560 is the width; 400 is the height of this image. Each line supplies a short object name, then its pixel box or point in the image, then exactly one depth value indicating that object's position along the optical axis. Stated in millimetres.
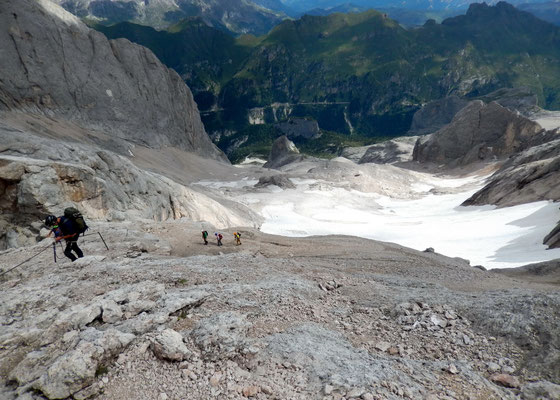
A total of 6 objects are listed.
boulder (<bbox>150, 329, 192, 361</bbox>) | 5812
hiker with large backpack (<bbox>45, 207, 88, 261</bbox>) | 10734
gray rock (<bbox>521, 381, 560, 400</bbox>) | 5379
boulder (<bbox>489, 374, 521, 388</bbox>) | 5654
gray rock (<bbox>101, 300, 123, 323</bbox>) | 6879
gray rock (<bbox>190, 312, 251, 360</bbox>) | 6078
